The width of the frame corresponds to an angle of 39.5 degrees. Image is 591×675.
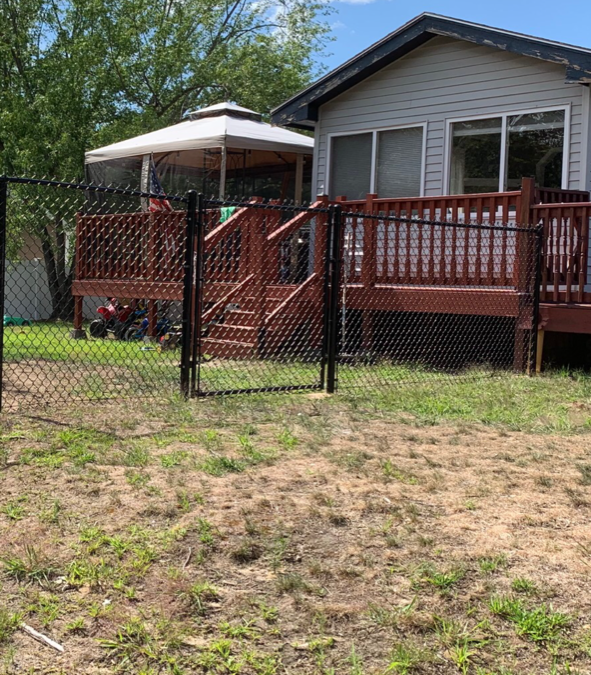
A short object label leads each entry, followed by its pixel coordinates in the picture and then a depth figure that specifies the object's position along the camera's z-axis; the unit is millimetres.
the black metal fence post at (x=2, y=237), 5215
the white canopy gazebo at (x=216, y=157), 12438
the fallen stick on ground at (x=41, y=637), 2646
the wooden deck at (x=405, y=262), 8797
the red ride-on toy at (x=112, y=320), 12344
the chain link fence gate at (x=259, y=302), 9133
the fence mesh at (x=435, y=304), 8844
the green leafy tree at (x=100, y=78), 18391
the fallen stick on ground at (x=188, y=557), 3220
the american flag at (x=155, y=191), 11562
